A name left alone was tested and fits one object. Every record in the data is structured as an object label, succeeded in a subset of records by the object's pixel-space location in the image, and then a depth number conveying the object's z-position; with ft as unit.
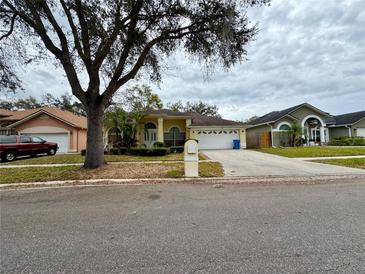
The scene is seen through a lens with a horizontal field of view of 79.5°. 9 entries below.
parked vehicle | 47.03
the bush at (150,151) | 53.52
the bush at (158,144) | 65.87
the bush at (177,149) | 66.44
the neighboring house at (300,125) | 84.17
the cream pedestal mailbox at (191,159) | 27.58
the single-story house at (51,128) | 70.69
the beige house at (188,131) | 73.87
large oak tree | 29.99
